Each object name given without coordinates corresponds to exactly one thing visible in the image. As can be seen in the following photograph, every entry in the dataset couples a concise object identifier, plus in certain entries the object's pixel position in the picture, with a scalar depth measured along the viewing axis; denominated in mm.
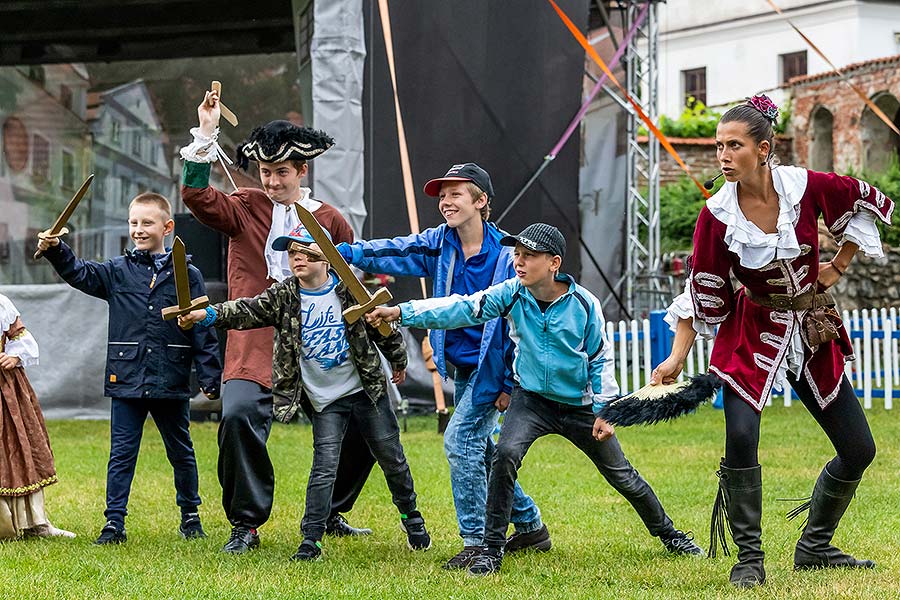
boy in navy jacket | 10631
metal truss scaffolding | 25801
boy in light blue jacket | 9007
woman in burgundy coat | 8092
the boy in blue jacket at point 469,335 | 9596
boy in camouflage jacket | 9596
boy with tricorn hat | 9858
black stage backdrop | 21744
